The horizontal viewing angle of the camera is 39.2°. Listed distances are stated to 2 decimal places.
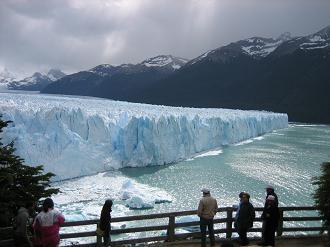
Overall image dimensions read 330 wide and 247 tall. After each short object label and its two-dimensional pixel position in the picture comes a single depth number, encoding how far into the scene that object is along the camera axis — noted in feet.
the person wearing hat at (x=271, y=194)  24.64
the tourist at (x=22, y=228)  20.03
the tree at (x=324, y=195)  27.62
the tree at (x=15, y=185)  21.24
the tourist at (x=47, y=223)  19.99
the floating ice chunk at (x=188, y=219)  48.18
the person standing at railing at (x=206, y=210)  25.00
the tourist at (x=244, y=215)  24.53
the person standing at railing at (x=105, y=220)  24.00
